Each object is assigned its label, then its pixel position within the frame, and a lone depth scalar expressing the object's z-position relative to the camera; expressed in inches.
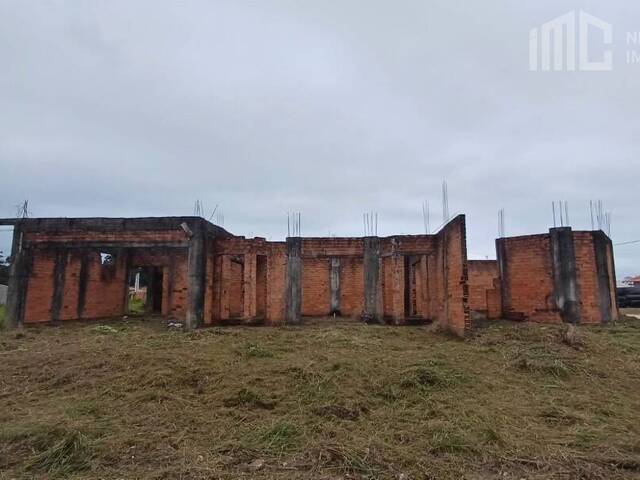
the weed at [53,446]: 132.3
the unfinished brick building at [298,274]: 455.2
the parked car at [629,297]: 760.5
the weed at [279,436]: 146.9
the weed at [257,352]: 282.7
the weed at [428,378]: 210.1
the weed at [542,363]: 238.5
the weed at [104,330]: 405.4
